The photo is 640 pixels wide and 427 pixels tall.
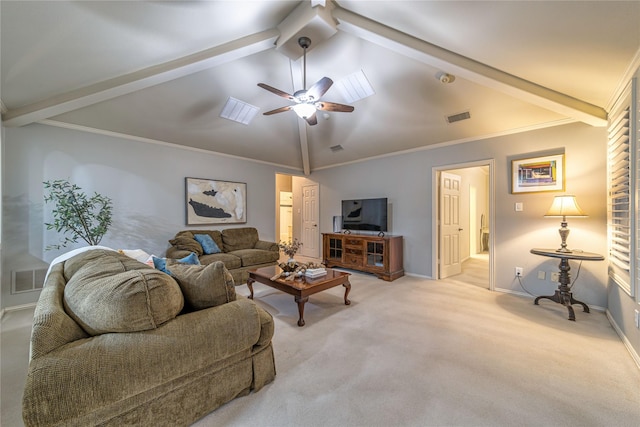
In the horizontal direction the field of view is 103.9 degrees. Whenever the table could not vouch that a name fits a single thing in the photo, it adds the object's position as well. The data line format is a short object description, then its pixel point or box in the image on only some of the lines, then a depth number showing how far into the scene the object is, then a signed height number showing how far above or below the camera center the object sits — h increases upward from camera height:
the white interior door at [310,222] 6.57 -0.30
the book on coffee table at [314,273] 3.07 -0.76
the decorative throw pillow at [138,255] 2.62 -0.46
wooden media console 4.50 -0.84
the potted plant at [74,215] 3.27 -0.03
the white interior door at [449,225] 4.52 -0.29
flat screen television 4.94 -0.07
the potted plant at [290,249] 3.35 -0.51
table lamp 2.86 -0.01
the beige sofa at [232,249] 4.09 -0.67
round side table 2.81 -0.87
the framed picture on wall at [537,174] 3.33 +0.49
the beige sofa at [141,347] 1.07 -0.67
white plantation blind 2.25 +0.14
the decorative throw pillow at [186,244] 4.04 -0.53
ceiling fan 2.54 +1.21
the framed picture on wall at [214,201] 4.72 +0.20
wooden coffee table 2.69 -0.84
